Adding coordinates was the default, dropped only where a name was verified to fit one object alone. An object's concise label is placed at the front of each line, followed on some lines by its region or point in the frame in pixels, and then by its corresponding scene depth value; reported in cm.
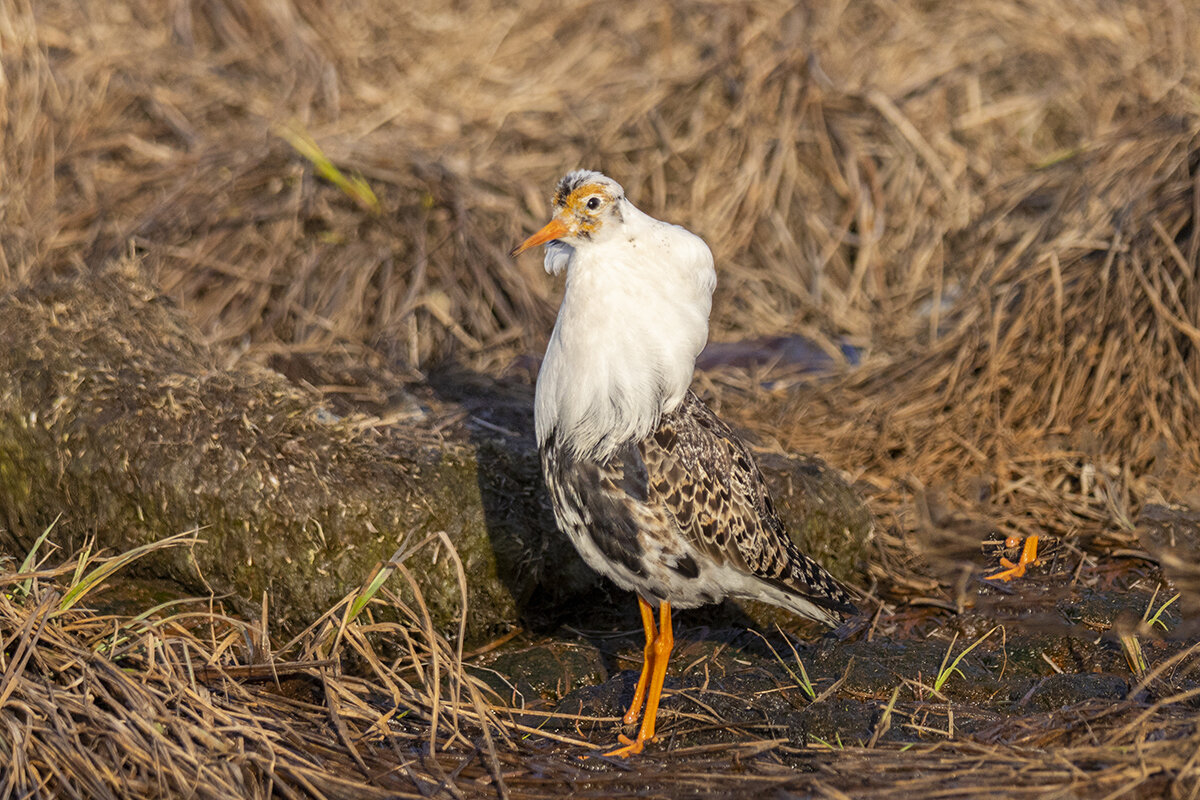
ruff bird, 823
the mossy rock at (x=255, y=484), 937
